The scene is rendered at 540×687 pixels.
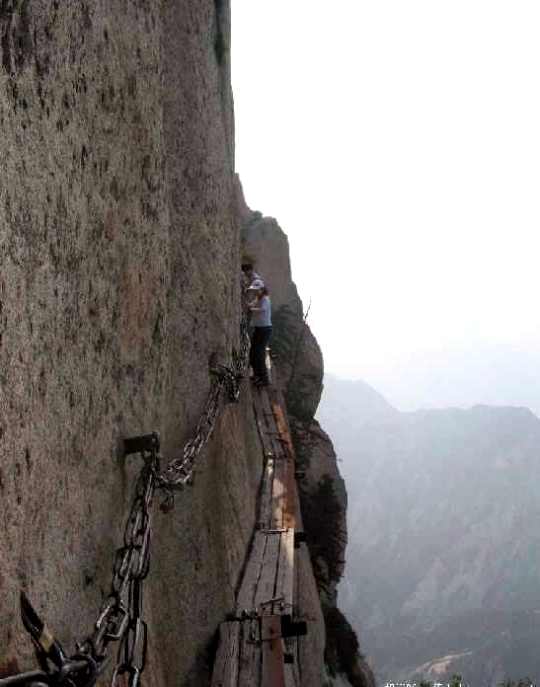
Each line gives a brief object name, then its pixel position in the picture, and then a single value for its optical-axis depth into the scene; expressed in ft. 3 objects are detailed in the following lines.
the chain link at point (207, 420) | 19.33
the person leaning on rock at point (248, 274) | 47.46
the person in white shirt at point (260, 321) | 46.09
